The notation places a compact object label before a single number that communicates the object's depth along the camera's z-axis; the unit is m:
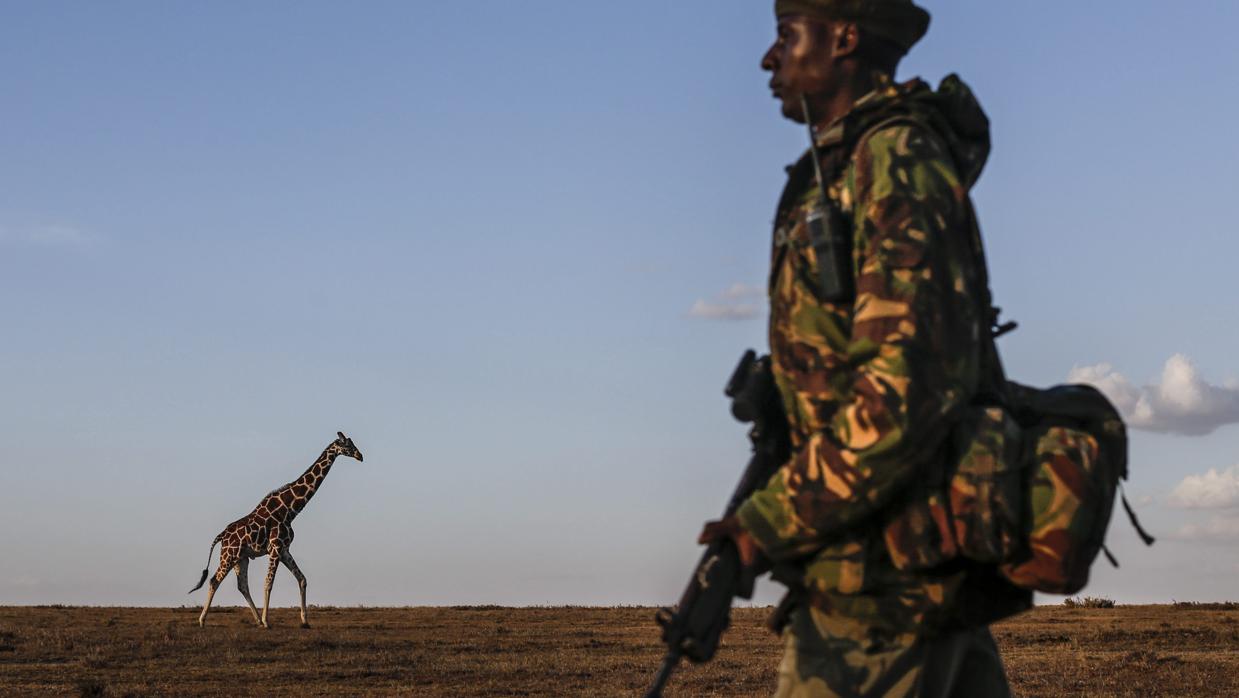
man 5.64
